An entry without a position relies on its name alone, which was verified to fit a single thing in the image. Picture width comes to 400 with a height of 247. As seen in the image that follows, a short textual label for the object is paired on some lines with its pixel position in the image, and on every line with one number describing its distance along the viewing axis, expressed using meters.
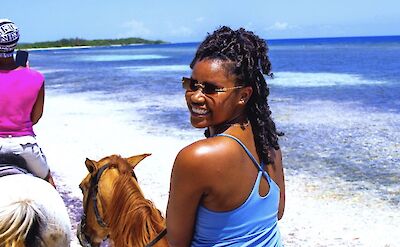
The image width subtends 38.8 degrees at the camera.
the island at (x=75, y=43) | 156.50
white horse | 3.89
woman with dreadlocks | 2.10
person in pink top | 4.31
